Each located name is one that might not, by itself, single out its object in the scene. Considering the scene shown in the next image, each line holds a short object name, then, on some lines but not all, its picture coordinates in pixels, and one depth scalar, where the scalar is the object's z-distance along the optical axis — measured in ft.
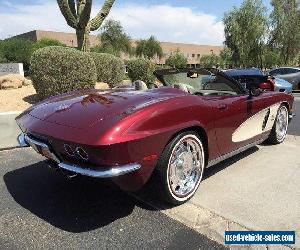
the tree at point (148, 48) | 201.87
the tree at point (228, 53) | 126.19
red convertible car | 9.45
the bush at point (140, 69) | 46.14
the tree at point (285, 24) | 112.57
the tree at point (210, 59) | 253.65
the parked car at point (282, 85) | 38.12
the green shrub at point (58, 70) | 29.04
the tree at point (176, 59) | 223.30
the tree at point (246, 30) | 114.42
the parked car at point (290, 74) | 56.34
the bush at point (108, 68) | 38.50
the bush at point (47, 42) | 159.18
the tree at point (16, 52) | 121.80
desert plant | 40.27
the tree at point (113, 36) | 163.53
